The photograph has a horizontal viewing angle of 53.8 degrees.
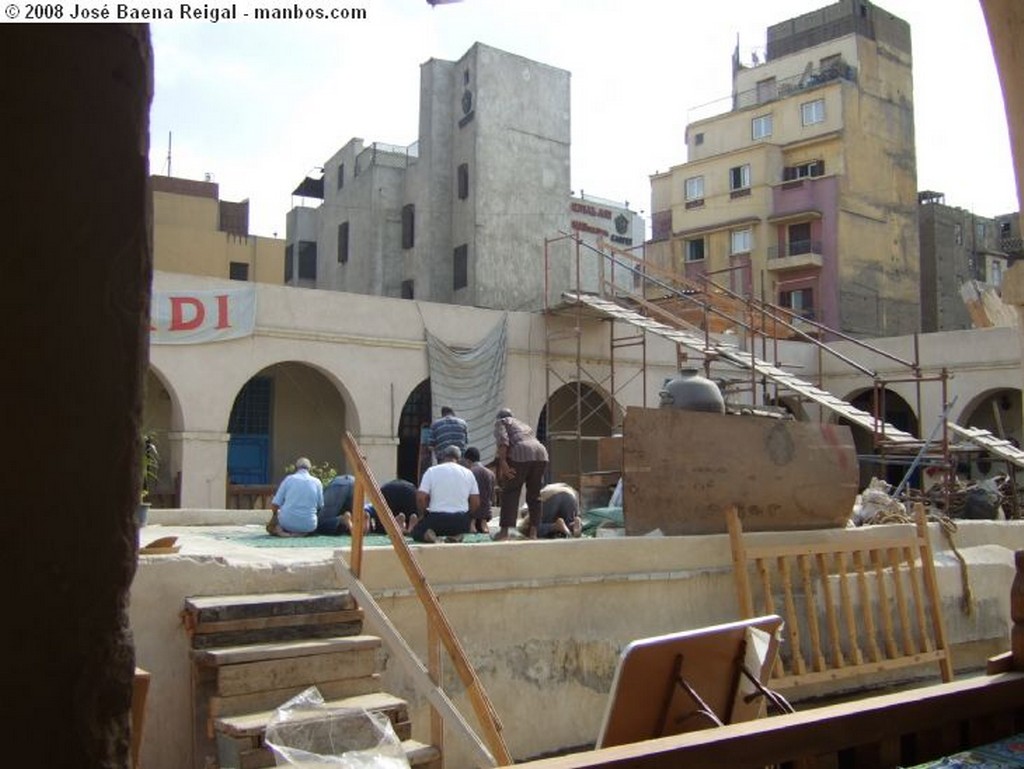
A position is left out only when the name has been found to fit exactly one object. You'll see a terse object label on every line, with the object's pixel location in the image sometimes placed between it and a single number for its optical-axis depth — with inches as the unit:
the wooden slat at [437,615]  214.2
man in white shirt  359.6
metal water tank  425.7
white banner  647.8
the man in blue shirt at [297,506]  398.3
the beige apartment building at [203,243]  1197.7
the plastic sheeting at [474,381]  768.3
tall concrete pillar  59.2
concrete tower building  1130.7
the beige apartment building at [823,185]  1498.5
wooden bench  325.4
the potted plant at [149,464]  360.4
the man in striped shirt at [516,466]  392.8
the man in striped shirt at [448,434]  459.2
